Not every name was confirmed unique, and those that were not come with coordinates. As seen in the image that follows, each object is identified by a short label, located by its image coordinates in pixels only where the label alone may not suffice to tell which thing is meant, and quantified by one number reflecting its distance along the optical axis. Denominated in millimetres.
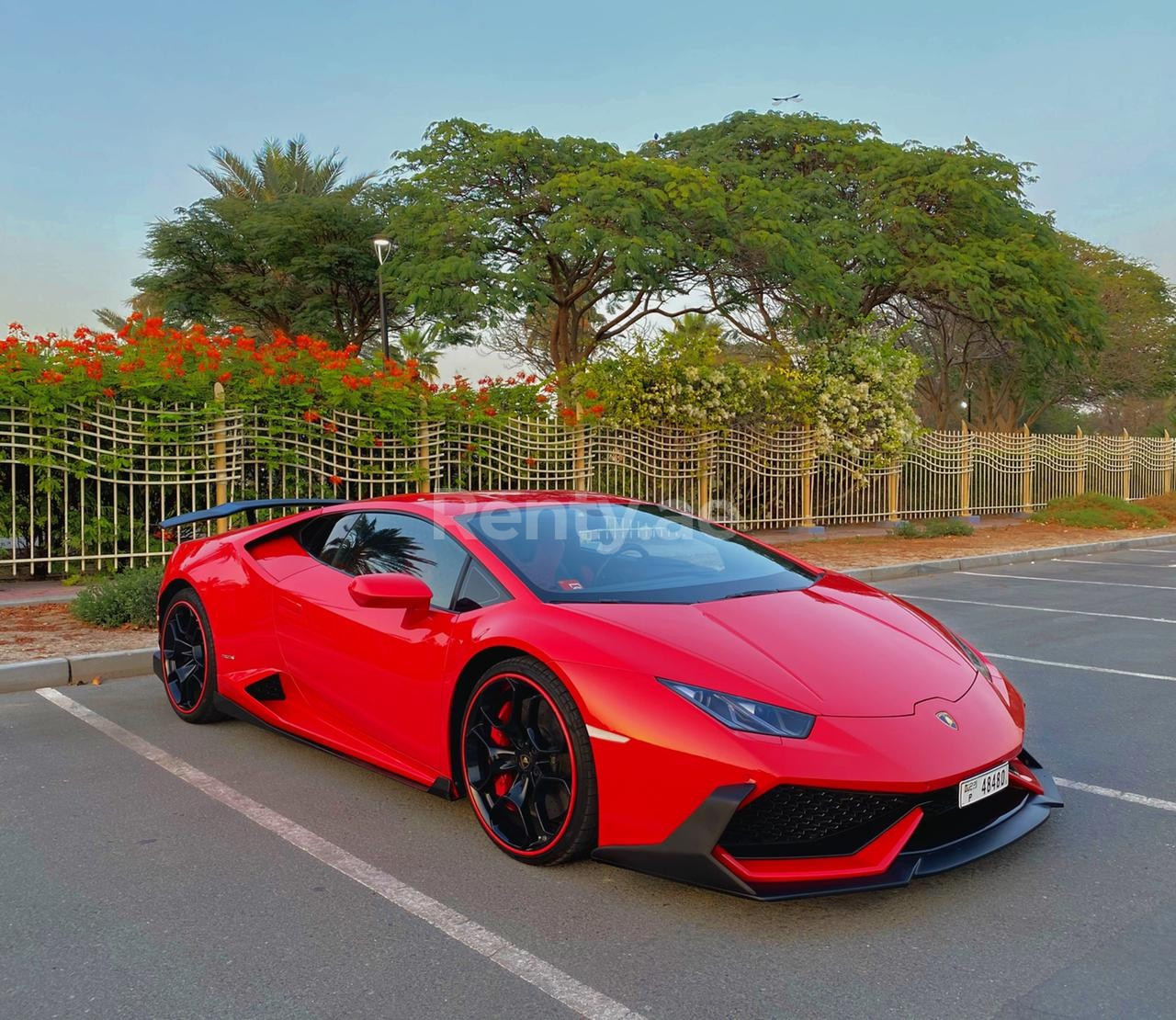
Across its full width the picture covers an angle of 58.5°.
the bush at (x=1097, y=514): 20516
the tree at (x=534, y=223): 19703
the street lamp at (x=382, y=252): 20922
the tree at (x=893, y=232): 22469
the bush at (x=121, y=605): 7904
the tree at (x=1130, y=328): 36750
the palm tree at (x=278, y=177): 35250
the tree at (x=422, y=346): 22592
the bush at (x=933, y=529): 17094
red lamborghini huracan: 3004
